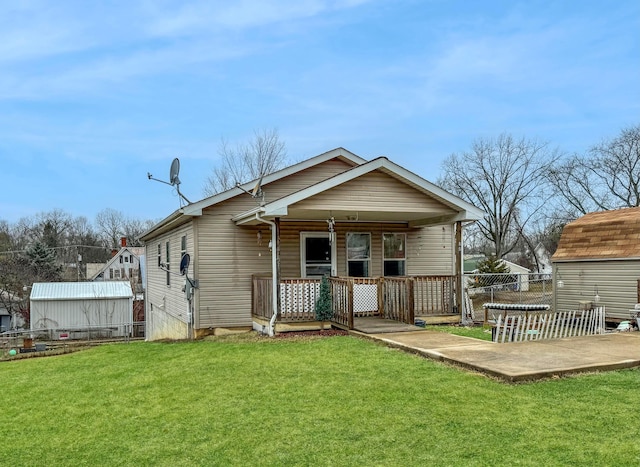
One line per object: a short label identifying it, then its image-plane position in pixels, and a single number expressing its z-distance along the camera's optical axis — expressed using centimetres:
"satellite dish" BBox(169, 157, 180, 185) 1282
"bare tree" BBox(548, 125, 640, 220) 3497
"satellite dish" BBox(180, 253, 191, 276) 1261
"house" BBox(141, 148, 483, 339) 1155
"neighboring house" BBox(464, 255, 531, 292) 3978
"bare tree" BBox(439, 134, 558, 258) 3847
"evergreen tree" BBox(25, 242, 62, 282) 3869
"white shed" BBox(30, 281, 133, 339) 2827
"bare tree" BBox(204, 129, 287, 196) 3130
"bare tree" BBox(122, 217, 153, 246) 6228
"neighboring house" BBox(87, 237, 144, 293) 4575
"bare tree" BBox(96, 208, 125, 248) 6331
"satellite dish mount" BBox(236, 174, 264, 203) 1227
